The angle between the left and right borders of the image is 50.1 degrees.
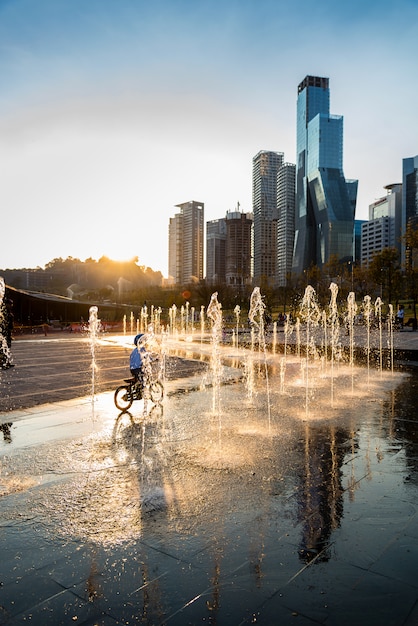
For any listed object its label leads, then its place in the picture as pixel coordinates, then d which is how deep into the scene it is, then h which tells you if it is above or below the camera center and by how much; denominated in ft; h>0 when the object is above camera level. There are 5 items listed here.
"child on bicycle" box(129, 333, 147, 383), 27.04 -2.56
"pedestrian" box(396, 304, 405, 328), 111.62 +0.87
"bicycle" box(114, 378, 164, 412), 27.43 -4.41
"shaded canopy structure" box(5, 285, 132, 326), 124.09 +4.33
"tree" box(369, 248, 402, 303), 144.77 +17.15
